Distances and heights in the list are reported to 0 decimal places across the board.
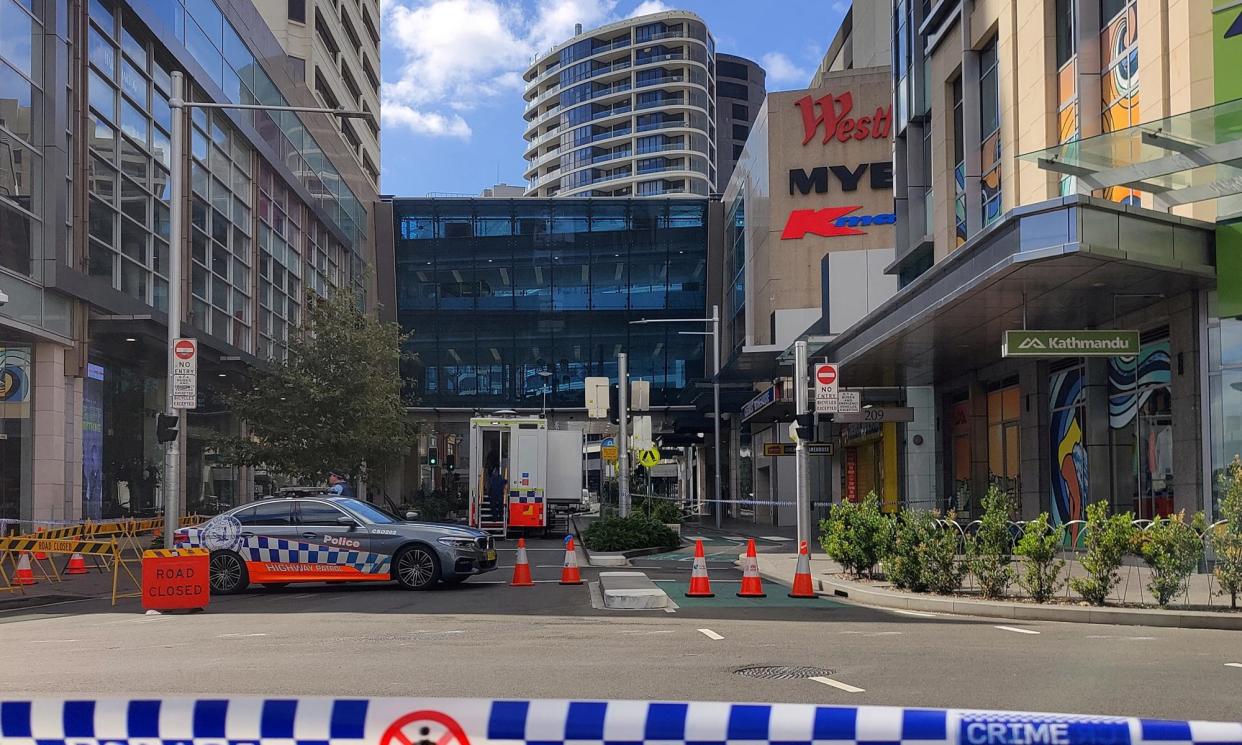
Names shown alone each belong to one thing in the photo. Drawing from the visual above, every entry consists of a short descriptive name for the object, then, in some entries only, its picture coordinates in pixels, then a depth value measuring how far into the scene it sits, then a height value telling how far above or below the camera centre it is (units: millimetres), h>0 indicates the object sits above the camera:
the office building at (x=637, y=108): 123875 +33801
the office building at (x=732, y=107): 138625 +37418
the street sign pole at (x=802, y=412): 19327 +477
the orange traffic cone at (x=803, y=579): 15945 -1724
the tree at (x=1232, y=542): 12883 -1037
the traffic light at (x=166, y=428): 19562 +285
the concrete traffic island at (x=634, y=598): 14617 -1797
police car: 17594 -1441
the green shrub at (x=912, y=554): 15297 -1361
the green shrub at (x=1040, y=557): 13969 -1276
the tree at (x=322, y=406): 32219 +1031
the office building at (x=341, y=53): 53812 +18477
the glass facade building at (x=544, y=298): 63656 +7418
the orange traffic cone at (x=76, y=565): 21589 -2038
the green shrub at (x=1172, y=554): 13125 -1180
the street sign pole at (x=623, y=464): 31266 -499
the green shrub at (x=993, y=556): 14383 -1300
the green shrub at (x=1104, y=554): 13516 -1210
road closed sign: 15227 -1608
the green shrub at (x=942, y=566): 14969 -1468
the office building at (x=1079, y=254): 16562 +2534
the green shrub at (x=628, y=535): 26312 -1925
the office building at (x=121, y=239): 23844 +4760
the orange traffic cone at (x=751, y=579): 16219 -1756
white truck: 33281 -768
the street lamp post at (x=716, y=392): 46178 +1984
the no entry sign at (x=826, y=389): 19188 +829
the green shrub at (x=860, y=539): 17031 -1313
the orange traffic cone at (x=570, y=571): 18486 -1877
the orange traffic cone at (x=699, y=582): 16250 -1790
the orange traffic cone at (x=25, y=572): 18422 -1864
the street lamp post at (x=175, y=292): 19766 +2588
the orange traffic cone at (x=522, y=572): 18359 -1880
